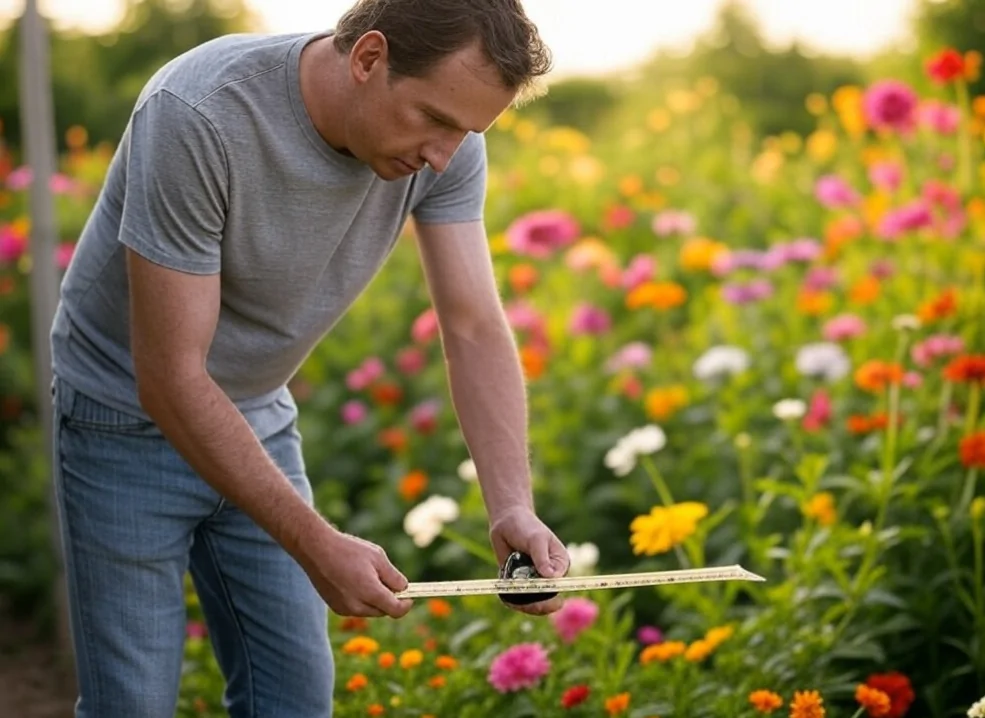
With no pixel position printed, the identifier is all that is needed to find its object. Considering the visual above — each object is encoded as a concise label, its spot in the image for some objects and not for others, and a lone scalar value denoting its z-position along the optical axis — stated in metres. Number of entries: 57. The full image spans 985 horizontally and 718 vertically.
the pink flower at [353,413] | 4.62
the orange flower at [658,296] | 4.29
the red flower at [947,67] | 4.25
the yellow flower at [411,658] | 2.64
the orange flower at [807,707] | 2.28
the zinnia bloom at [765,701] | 2.36
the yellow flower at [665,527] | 2.70
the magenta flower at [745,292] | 4.28
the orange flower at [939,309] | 3.55
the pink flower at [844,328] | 3.92
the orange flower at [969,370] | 3.19
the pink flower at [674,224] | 5.07
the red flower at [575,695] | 2.48
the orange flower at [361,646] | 2.69
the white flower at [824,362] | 3.79
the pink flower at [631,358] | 4.22
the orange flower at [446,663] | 2.67
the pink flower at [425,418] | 4.41
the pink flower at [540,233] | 4.61
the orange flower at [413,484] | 4.07
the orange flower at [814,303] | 4.12
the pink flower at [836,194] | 4.77
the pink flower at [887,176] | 4.67
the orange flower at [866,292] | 4.07
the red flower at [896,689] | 2.50
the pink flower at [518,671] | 2.57
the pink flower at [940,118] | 4.87
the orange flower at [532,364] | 4.19
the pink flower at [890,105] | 4.48
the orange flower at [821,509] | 3.03
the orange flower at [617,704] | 2.47
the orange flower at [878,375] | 3.35
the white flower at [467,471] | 3.54
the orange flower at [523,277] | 4.74
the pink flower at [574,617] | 2.79
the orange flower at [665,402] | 3.94
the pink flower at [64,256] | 5.10
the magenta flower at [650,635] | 3.03
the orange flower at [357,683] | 2.57
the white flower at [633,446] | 3.20
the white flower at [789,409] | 3.19
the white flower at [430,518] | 3.10
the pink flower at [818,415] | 3.64
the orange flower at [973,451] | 3.05
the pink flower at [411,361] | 4.69
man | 1.87
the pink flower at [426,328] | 4.43
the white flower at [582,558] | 3.06
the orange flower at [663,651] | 2.65
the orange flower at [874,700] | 2.36
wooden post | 3.95
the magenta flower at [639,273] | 4.56
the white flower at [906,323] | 3.35
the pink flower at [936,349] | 3.66
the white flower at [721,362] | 3.89
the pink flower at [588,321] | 4.42
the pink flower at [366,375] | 4.61
